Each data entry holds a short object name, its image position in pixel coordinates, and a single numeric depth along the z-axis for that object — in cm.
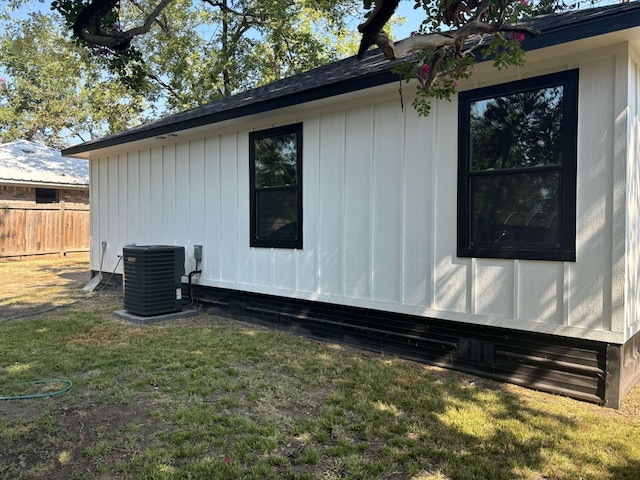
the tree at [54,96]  1838
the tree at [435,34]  294
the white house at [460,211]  349
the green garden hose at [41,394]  347
